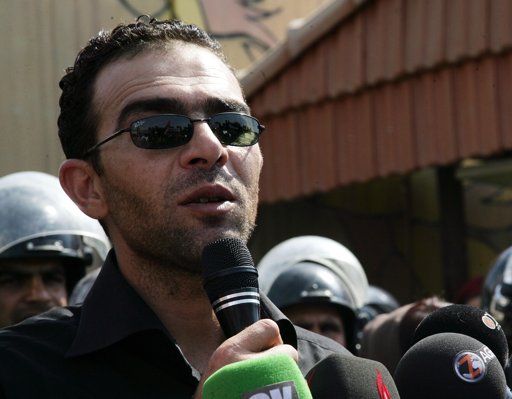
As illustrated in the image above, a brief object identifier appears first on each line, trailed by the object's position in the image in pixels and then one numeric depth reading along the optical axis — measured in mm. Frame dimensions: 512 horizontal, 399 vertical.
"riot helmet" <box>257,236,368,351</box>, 5504
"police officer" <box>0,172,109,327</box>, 4785
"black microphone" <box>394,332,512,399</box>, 2117
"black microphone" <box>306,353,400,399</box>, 1966
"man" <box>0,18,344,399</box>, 2355
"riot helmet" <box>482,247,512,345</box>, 4629
